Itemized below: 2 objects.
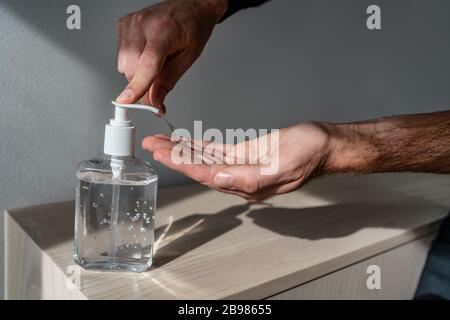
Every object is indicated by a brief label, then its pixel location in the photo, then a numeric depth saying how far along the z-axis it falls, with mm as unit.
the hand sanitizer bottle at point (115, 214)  583
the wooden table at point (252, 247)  576
